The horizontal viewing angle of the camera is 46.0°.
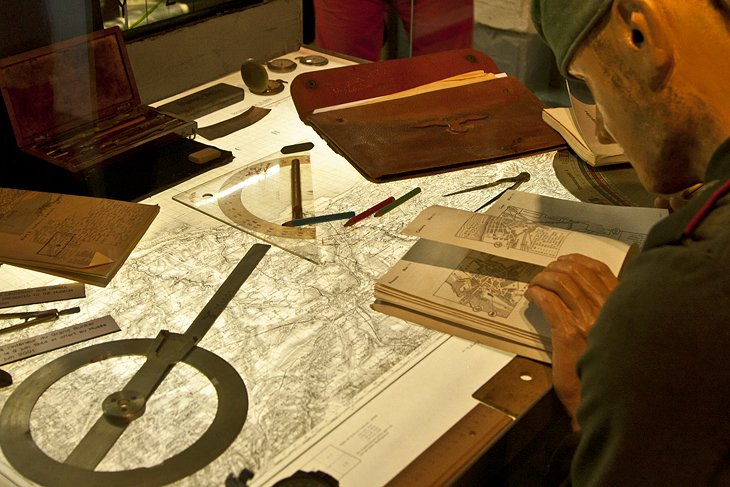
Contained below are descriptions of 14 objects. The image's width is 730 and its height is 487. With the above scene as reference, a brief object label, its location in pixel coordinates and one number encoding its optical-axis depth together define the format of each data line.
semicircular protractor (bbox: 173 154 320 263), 1.66
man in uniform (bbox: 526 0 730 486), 0.94
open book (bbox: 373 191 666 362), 1.38
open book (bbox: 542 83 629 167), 1.90
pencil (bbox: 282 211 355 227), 1.70
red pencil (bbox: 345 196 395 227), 1.71
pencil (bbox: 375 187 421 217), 1.74
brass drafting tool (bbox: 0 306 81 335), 1.40
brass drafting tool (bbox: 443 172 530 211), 1.83
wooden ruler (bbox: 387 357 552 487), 1.13
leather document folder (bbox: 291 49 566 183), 1.92
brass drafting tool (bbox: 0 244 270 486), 1.12
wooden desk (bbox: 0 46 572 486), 1.17
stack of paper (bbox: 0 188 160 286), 1.53
